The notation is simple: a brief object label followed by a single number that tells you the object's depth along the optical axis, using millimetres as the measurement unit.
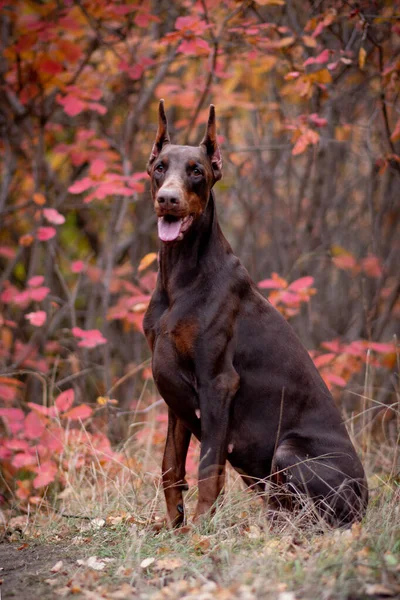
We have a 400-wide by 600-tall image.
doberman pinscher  7402
